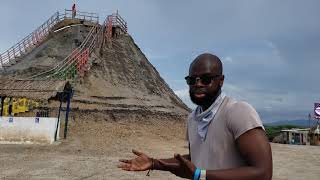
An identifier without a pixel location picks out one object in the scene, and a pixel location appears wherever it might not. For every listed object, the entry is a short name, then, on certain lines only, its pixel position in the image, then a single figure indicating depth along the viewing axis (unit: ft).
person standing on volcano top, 84.36
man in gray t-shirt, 4.66
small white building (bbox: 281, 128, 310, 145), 67.52
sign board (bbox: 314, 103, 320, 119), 67.22
